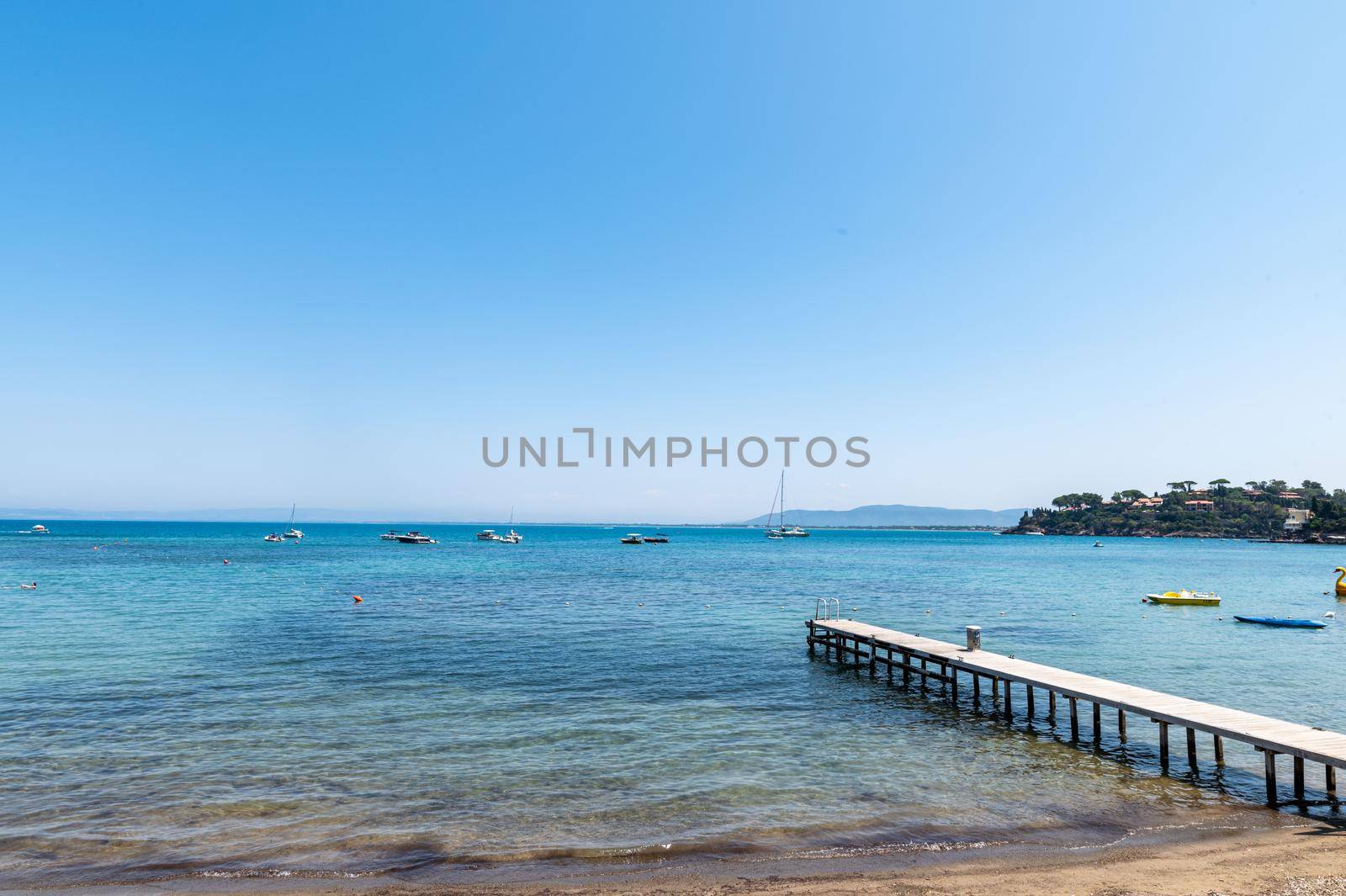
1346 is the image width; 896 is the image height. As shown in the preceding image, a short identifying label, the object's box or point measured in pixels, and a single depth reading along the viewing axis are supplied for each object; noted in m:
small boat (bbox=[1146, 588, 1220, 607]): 47.50
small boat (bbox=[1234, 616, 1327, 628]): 38.47
